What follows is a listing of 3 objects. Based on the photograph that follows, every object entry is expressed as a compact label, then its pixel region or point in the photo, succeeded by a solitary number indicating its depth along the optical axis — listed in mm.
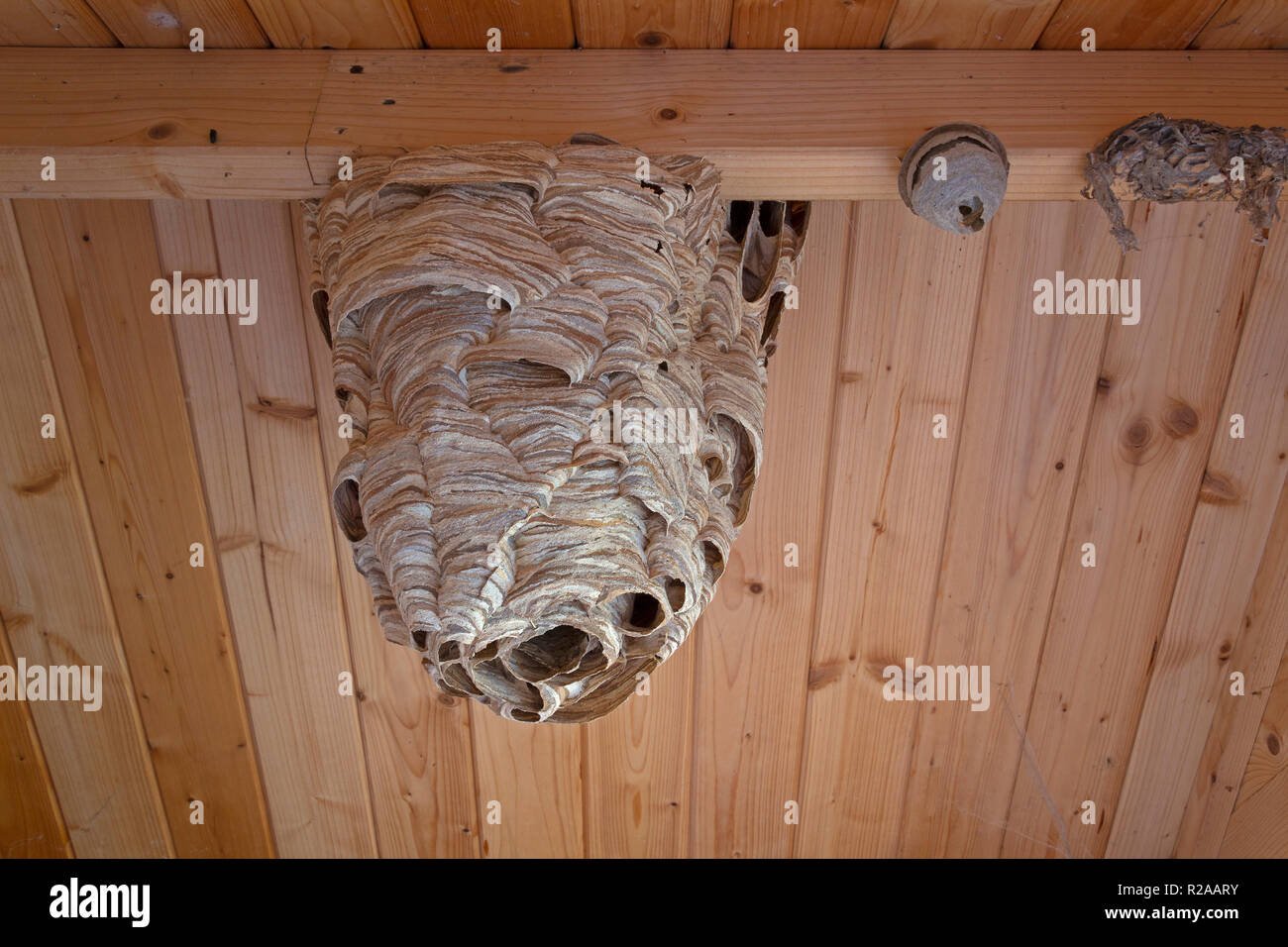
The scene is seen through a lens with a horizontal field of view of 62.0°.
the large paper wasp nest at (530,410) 947
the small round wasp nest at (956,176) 1020
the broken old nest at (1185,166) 1016
